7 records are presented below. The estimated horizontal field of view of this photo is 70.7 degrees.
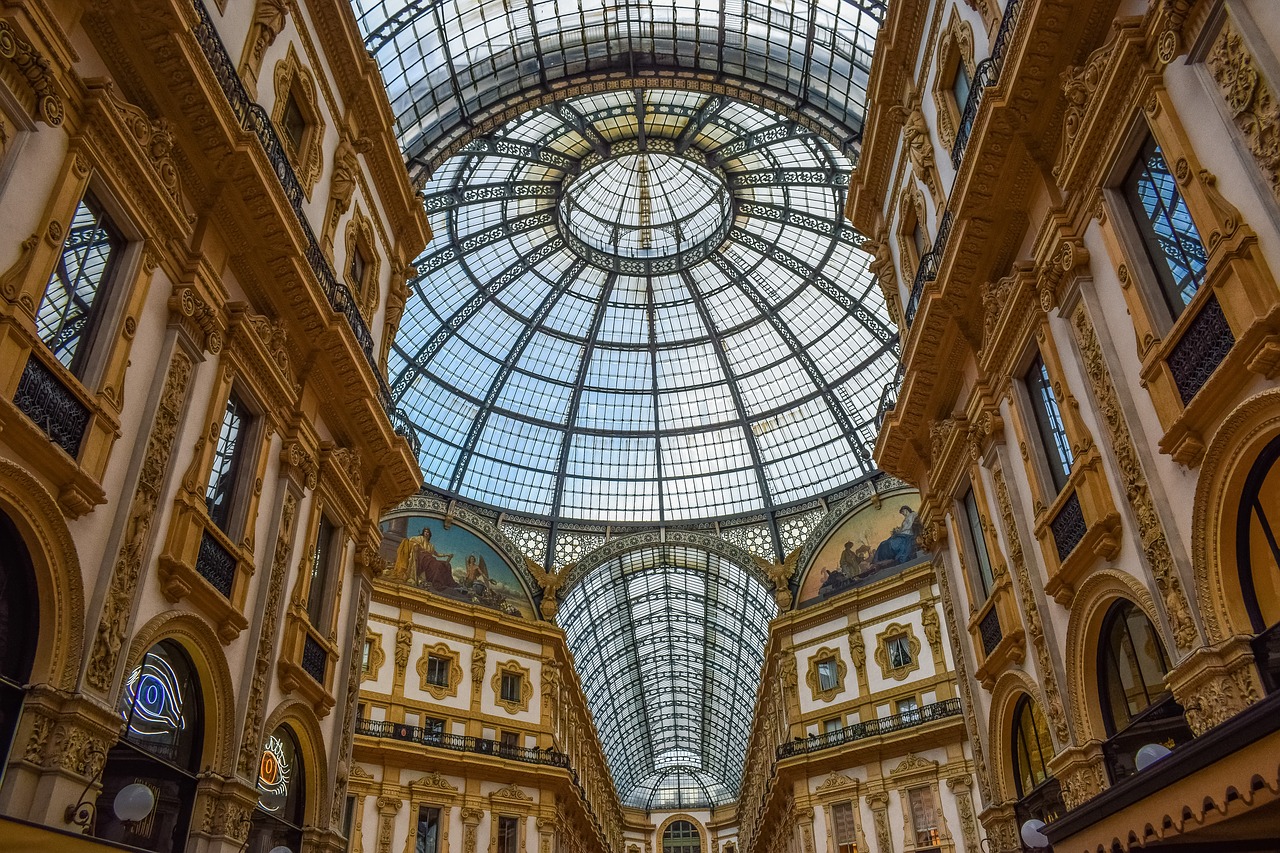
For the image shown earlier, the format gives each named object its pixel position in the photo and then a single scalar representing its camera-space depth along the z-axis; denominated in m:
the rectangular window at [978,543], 18.23
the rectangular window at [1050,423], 14.53
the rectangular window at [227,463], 14.79
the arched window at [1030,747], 15.83
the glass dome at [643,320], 38.09
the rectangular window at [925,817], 33.31
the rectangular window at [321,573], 18.64
